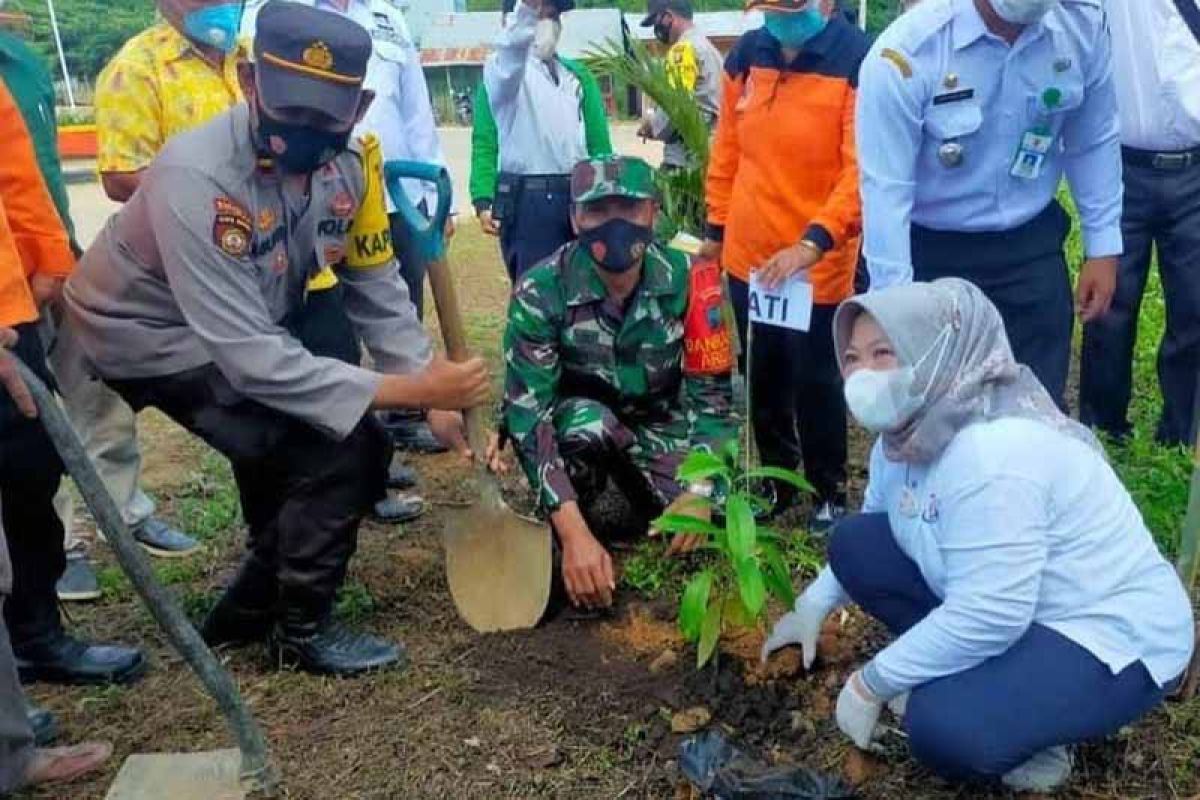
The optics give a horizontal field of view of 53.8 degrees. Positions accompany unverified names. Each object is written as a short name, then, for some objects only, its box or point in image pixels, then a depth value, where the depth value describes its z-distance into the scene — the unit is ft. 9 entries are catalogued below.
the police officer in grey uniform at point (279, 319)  8.64
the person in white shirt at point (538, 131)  16.39
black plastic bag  7.64
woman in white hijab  7.24
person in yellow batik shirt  11.59
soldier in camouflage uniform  11.12
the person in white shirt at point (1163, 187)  13.11
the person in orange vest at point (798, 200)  11.88
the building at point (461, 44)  98.43
